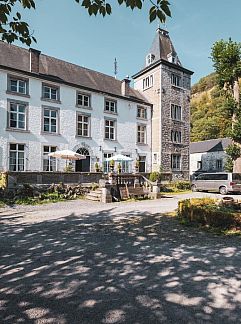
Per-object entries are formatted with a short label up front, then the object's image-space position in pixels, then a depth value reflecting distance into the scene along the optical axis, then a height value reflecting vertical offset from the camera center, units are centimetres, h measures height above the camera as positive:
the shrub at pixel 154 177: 2159 -69
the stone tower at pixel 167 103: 2869 +788
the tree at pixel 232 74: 2461 +954
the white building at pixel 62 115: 2061 +524
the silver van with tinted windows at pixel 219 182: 2034 -116
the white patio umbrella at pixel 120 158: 2052 +92
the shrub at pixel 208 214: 806 -156
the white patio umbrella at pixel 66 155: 1820 +105
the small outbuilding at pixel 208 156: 4081 +229
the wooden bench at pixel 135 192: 1650 -153
